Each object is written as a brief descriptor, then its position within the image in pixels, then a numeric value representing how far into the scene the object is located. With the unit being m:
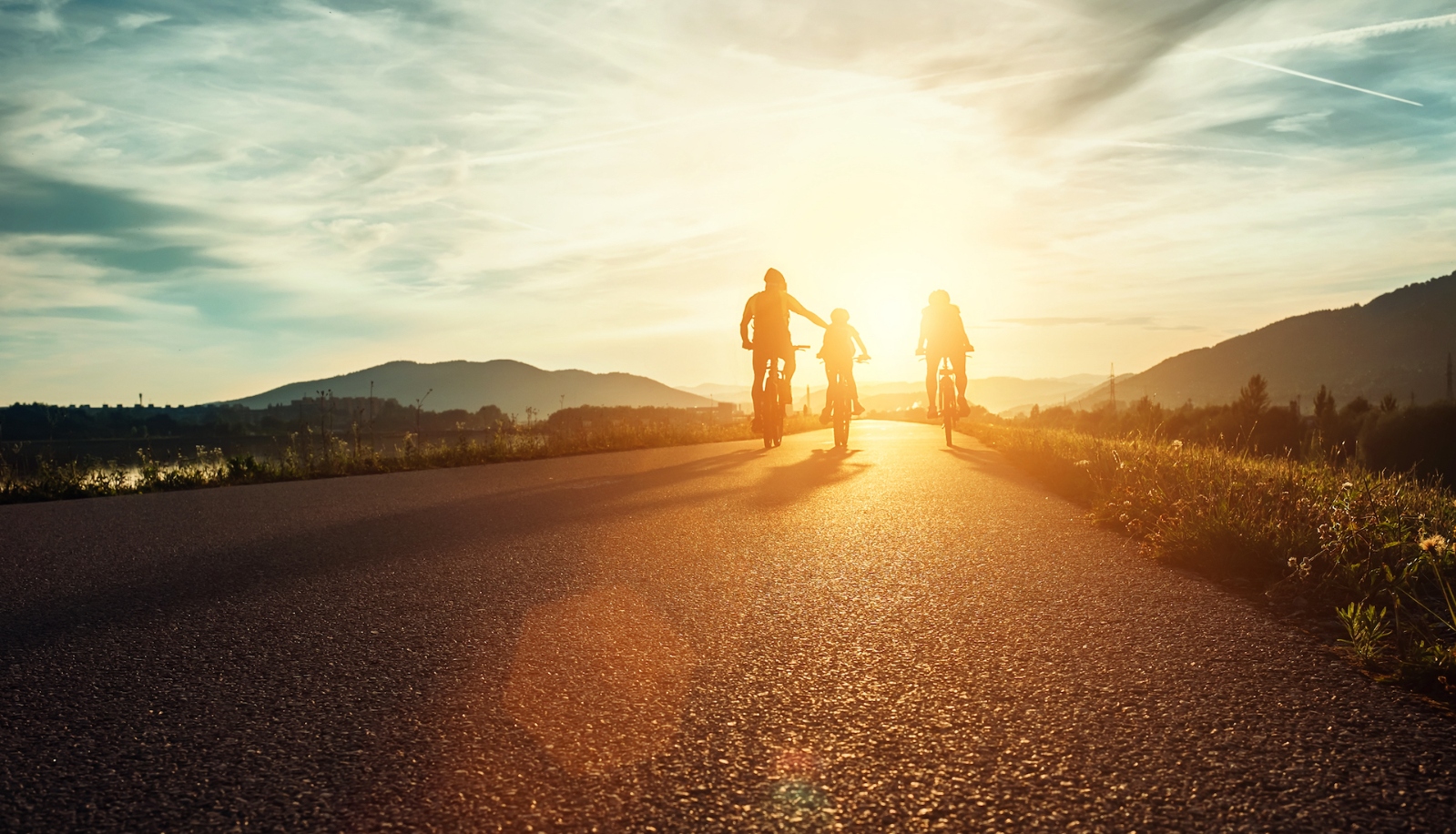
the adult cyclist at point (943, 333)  17.27
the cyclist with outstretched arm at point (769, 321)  16.58
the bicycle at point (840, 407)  18.28
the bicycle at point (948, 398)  17.50
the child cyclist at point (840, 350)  18.73
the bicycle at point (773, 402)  17.11
